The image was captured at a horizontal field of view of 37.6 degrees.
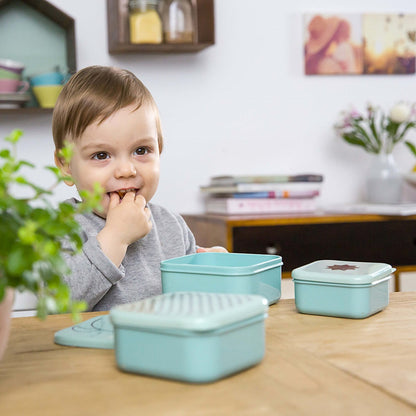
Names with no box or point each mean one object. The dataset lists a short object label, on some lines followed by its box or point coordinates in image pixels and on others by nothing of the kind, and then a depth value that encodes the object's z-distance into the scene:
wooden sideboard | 2.11
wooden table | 0.49
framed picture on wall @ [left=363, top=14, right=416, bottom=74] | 2.69
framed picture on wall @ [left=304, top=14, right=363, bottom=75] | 2.62
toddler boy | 1.20
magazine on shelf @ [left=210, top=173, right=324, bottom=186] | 2.29
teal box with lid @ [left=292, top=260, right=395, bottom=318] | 0.79
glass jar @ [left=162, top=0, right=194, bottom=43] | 2.30
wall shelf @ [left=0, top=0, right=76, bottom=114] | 2.29
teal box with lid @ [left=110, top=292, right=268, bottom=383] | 0.54
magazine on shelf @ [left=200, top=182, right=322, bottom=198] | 2.28
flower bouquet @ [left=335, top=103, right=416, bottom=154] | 2.51
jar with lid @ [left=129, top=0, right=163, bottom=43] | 2.27
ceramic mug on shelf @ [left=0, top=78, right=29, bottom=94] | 2.17
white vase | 2.54
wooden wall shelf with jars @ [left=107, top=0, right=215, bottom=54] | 2.28
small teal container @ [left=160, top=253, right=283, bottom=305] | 0.79
